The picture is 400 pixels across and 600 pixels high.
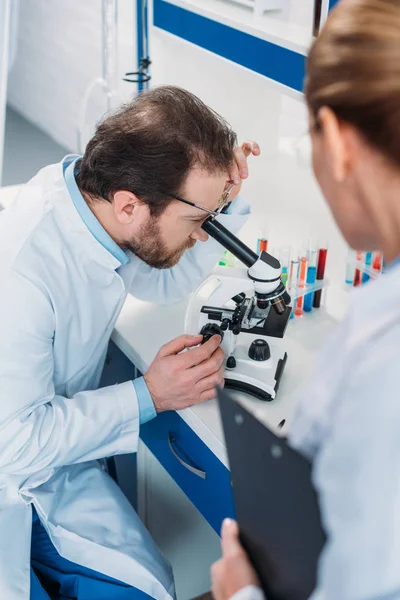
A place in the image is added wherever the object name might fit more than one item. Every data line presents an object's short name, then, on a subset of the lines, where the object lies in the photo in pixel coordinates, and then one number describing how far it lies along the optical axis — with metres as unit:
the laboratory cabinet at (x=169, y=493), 1.67
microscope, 1.47
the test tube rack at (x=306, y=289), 1.76
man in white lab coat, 1.45
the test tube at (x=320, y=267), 1.80
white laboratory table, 1.45
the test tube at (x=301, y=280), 1.78
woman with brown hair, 0.65
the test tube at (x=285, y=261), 1.80
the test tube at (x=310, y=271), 1.79
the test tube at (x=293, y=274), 1.79
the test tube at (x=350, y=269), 1.90
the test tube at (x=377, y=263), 1.78
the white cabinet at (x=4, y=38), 2.76
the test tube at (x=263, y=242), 1.87
